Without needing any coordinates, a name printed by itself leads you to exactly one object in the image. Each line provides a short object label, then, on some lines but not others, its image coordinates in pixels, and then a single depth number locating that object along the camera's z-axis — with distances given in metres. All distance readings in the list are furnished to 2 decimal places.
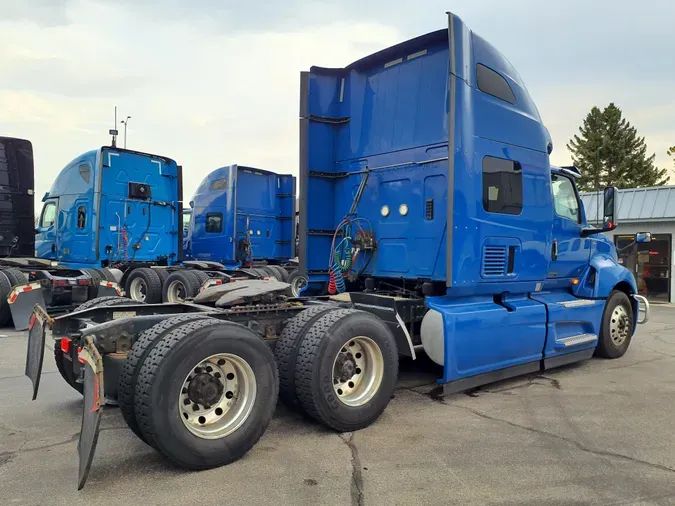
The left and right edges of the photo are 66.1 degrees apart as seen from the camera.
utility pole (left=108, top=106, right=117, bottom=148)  13.52
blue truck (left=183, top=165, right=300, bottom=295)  13.84
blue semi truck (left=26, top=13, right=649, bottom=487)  3.61
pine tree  42.34
